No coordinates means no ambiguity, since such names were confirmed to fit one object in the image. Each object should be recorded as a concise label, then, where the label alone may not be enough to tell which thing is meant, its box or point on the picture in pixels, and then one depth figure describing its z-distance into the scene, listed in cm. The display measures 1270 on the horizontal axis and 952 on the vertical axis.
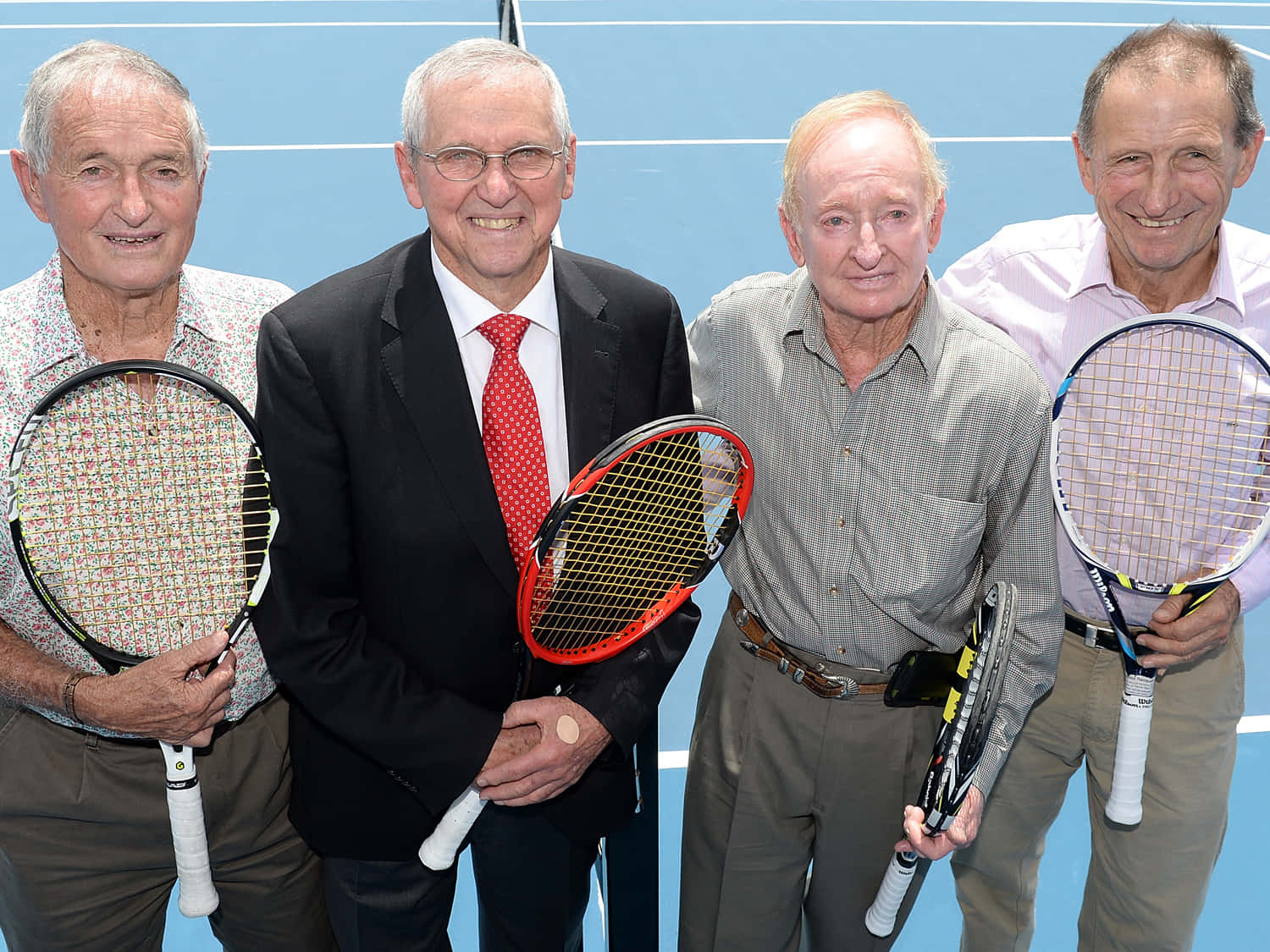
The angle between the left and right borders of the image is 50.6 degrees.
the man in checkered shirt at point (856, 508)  271
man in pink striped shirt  295
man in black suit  252
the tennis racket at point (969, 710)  263
